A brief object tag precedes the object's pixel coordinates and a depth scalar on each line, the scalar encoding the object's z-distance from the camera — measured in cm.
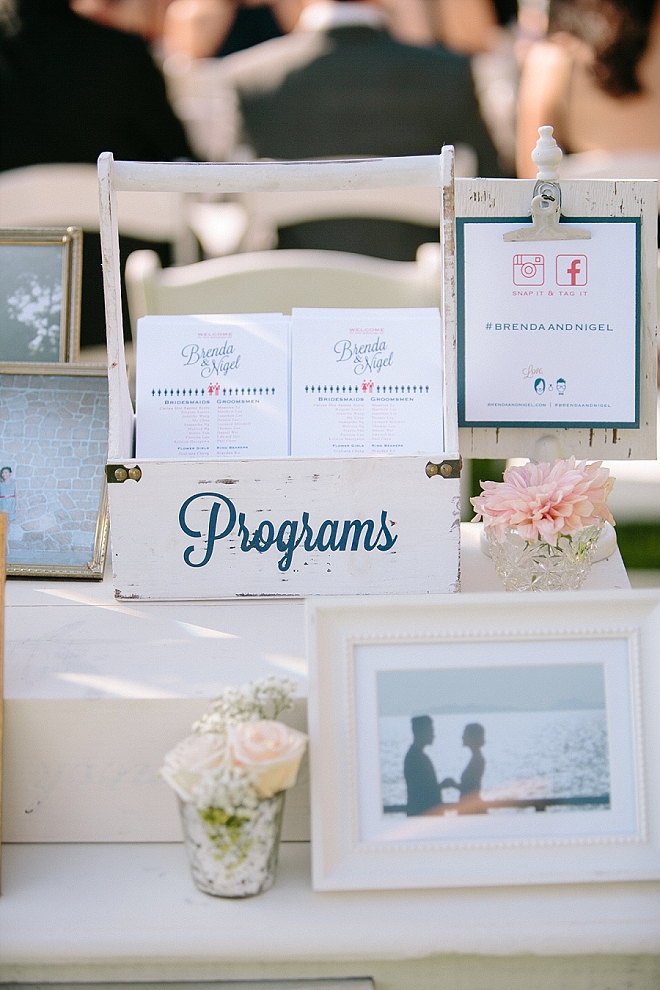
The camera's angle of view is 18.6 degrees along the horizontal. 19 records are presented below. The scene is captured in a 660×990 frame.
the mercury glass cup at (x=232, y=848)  132
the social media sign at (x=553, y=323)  168
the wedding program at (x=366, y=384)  158
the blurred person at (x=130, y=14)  400
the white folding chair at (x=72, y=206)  364
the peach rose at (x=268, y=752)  131
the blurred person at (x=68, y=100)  379
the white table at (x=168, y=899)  132
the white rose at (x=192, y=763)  131
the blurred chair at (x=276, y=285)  194
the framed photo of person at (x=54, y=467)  165
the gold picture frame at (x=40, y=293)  177
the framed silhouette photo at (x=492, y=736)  135
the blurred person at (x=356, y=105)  381
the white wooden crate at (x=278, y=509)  155
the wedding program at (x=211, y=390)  159
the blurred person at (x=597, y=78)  394
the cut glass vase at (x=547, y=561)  155
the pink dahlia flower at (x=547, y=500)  152
